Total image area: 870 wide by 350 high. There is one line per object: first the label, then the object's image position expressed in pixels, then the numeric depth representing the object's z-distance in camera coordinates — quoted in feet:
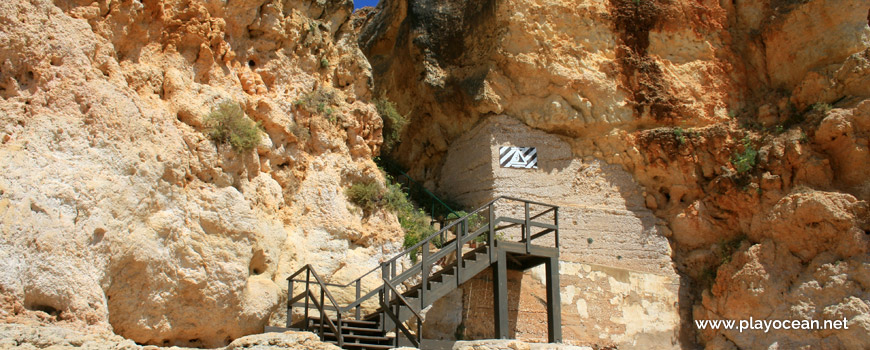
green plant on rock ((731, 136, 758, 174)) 46.78
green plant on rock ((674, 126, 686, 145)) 48.60
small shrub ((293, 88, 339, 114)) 39.29
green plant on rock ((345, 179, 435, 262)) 39.58
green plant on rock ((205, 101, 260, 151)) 32.58
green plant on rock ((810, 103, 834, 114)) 45.14
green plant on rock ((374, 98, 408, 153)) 48.60
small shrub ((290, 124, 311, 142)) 37.86
